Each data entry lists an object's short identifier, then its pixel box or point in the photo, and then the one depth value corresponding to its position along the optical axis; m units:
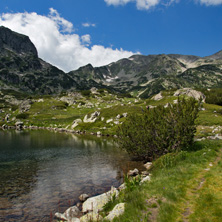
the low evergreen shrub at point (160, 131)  27.59
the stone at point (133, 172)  27.69
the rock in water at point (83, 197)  20.09
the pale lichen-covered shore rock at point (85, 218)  12.82
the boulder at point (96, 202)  16.56
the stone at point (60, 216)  15.59
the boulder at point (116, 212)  10.68
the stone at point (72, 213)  15.90
